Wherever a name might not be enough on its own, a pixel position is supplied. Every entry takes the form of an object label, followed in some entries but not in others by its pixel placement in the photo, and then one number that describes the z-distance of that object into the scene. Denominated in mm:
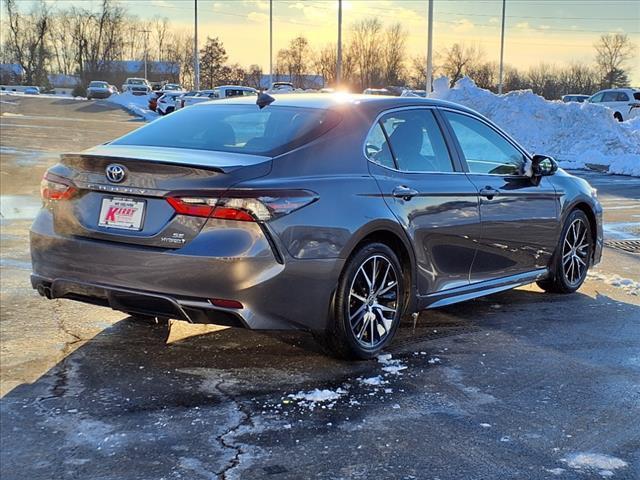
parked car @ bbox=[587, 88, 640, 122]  31797
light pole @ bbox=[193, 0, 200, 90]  50812
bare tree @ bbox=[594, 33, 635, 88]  80375
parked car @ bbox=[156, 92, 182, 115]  41688
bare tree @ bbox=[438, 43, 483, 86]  78062
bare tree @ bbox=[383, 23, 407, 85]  77750
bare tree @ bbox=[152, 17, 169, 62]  117312
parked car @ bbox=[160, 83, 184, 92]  66375
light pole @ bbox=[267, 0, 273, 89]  62331
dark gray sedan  3783
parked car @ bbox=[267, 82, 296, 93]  52219
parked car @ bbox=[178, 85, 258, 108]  37384
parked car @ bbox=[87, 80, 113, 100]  68500
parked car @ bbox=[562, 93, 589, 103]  46381
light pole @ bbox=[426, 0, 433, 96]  30219
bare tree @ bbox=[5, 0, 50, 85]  102000
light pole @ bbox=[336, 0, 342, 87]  44812
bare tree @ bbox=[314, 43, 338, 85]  78938
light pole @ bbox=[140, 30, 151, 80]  107944
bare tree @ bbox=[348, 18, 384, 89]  77750
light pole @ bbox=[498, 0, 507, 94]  57469
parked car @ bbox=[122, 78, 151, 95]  68375
